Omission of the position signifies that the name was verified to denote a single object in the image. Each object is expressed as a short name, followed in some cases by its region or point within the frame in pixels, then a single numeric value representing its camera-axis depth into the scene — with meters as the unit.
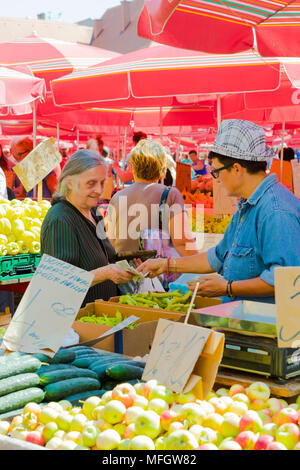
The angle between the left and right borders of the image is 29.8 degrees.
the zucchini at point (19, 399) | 2.27
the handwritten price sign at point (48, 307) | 2.56
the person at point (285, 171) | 9.55
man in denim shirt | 2.87
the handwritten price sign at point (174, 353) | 2.13
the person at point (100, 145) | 11.90
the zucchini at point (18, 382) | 2.36
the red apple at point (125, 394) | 2.03
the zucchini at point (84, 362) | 2.69
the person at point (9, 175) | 8.51
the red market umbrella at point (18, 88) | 6.79
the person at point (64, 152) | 17.33
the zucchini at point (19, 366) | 2.45
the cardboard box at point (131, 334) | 3.18
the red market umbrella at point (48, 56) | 8.67
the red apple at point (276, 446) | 1.68
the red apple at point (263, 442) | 1.71
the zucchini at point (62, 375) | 2.48
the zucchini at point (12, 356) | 2.54
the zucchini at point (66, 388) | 2.39
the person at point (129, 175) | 8.40
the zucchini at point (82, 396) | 2.36
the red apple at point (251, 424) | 1.84
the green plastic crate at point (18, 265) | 5.29
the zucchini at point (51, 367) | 2.55
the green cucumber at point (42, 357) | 2.64
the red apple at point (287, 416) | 1.86
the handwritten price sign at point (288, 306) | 2.05
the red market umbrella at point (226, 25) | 3.47
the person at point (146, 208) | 4.78
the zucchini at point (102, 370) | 2.58
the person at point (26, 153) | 8.95
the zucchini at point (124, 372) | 2.48
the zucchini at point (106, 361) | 2.64
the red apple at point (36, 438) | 1.94
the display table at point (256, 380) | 2.21
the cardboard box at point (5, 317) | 6.04
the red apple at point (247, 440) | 1.76
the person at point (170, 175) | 7.21
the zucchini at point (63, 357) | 2.69
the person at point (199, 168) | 15.80
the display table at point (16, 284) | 5.37
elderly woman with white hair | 3.80
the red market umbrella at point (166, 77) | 5.41
